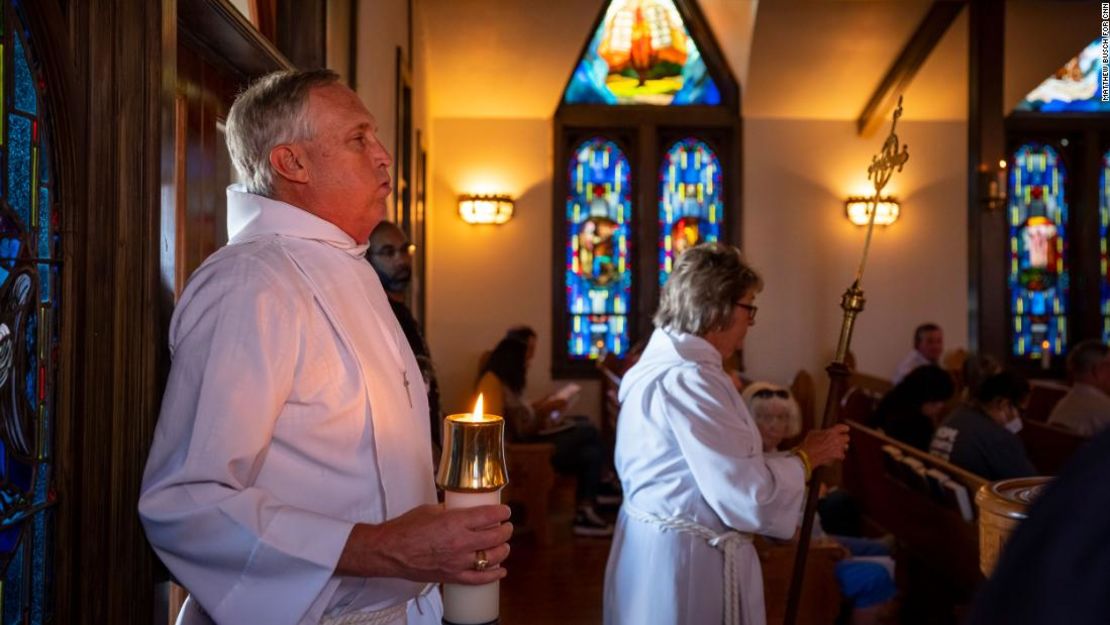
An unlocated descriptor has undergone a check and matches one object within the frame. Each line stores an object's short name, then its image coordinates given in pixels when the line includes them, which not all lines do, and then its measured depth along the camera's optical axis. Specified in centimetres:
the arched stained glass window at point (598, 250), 850
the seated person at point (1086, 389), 534
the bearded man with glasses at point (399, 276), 275
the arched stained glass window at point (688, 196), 859
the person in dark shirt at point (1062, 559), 59
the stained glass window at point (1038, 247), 888
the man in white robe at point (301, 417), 115
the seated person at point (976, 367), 635
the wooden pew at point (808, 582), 348
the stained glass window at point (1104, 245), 886
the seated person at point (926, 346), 752
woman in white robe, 223
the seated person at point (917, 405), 459
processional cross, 237
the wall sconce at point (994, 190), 686
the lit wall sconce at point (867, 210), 833
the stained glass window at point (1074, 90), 884
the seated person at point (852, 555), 356
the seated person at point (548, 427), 584
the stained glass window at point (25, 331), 116
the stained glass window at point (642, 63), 848
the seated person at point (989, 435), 380
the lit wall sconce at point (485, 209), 807
